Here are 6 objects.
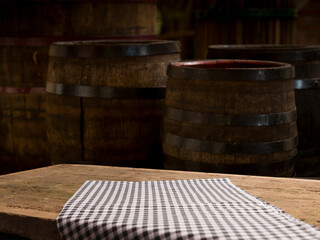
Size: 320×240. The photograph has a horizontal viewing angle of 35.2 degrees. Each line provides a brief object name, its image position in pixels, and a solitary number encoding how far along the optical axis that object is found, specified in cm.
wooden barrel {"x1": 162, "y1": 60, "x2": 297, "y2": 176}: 249
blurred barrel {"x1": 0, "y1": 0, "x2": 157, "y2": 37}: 380
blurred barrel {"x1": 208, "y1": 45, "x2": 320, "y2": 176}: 314
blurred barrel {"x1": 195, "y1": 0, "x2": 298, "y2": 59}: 544
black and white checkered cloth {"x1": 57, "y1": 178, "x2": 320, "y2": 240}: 129
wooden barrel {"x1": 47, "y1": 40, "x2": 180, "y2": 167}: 296
